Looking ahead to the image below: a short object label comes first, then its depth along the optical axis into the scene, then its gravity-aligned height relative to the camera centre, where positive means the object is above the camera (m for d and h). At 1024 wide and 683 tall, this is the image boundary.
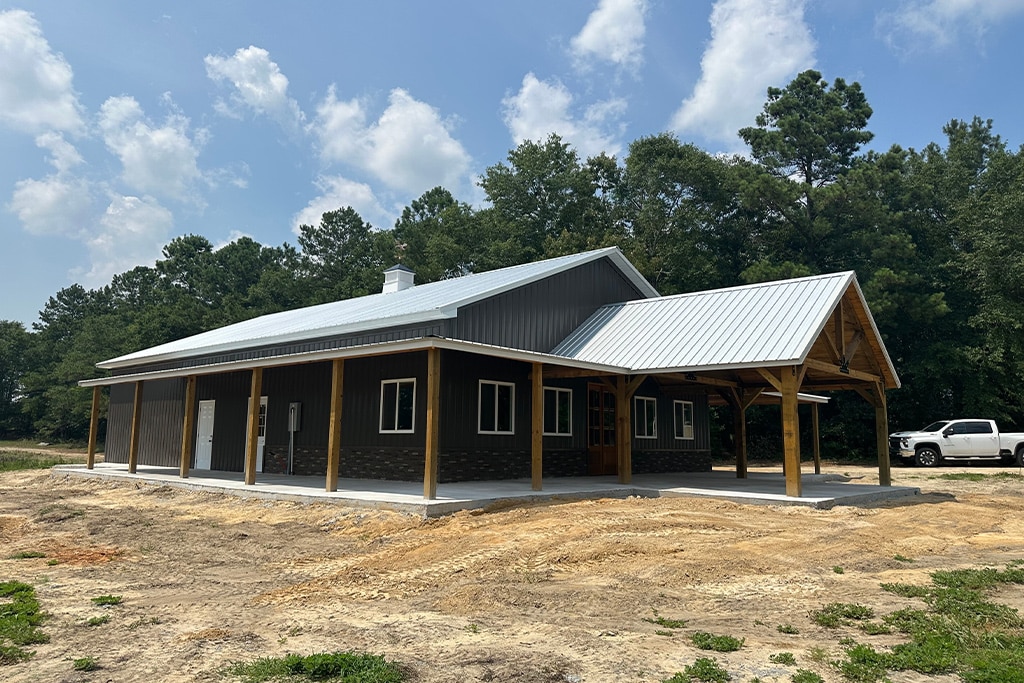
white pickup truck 23.33 +0.03
